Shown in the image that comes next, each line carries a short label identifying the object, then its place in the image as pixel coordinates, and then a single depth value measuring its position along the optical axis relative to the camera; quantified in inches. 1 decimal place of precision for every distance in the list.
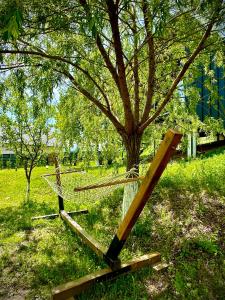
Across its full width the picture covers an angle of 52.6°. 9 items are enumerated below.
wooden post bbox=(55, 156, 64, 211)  116.6
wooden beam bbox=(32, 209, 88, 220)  143.5
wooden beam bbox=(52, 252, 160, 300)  78.8
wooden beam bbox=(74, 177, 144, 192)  77.6
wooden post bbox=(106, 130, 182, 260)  61.5
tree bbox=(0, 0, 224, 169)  86.8
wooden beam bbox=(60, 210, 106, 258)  94.8
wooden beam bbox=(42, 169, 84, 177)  122.1
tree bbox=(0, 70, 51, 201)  213.7
